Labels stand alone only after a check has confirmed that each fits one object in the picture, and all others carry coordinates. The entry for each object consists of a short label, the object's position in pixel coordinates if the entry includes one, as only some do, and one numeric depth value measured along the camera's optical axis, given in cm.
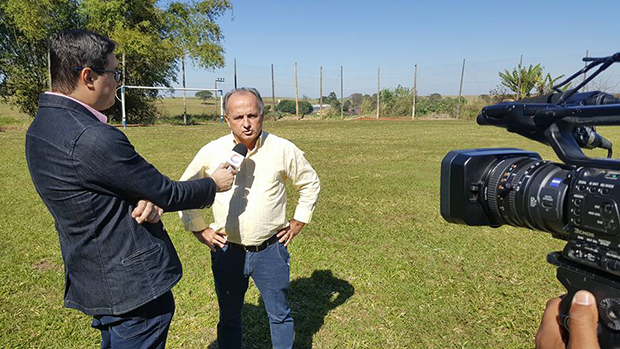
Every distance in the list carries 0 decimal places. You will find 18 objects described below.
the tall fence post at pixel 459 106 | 3392
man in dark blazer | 160
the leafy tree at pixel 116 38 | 2505
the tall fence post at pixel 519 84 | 3073
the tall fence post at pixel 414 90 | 3516
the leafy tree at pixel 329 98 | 5516
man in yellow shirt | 256
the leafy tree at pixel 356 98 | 5449
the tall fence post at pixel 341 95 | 3580
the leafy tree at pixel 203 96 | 4569
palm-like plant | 3133
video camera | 125
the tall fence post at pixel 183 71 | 2794
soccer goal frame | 2243
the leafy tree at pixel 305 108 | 4495
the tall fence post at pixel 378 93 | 3559
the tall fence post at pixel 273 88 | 3557
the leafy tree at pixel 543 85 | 3020
